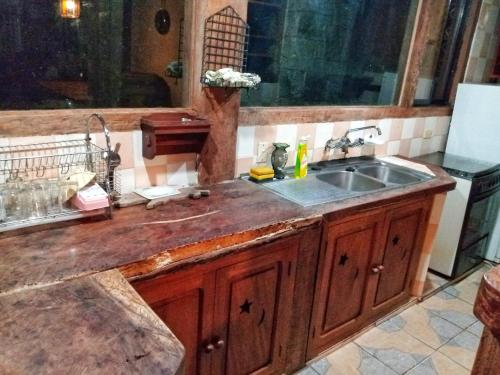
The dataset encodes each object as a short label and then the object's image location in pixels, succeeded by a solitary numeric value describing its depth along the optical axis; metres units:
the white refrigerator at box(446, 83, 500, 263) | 2.95
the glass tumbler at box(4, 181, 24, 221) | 1.32
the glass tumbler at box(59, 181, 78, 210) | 1.37
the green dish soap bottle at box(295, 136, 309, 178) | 2.10
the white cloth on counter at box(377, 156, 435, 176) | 2.49
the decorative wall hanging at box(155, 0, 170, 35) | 1.70
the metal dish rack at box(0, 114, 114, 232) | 1.35
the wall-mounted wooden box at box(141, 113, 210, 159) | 1.59
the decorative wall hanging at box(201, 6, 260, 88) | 1.69
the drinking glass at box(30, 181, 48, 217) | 1.36
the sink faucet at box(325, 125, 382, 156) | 2.42
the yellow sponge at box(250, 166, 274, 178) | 1.99
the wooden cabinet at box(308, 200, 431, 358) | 1.83
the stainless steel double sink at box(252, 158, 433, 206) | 1.86
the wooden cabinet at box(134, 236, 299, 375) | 1.31
